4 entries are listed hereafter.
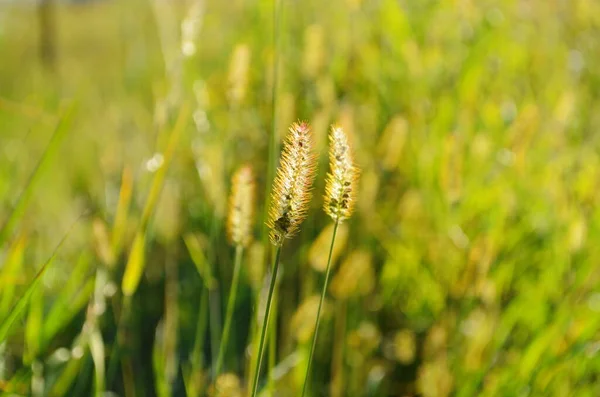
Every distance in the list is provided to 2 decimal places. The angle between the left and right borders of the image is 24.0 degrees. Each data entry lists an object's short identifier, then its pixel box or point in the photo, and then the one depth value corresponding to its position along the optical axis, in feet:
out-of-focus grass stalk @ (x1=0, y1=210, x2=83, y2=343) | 2.15
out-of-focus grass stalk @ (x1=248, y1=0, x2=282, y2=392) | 2.24
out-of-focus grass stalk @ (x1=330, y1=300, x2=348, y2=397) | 2.76
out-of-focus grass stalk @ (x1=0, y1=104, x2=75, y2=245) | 2.38
